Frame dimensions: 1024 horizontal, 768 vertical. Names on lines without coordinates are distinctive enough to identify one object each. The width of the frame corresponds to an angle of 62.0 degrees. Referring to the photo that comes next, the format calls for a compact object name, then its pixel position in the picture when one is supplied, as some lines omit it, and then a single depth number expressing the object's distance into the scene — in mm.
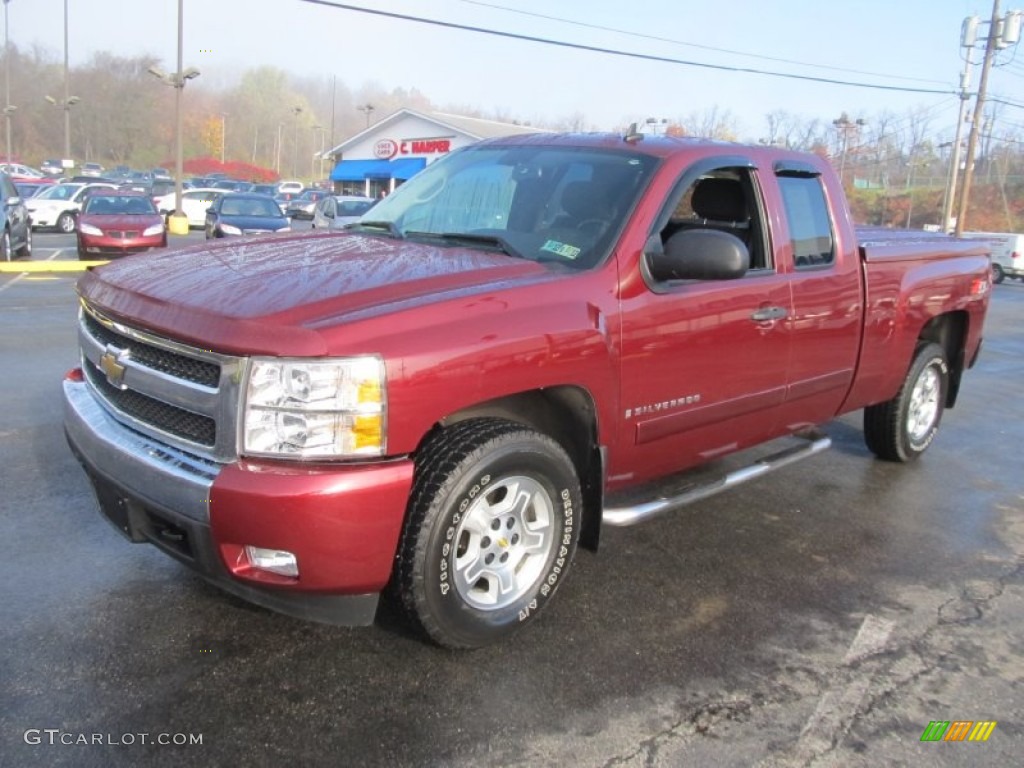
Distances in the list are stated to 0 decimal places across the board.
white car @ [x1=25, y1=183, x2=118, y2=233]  25220
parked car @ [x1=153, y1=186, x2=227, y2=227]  30469
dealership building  47031
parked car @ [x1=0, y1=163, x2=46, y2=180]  48312
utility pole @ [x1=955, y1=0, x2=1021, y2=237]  30856
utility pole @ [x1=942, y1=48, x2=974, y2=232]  32528
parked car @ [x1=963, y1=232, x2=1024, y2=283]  26719
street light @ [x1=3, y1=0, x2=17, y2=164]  49188
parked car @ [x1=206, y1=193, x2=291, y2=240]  17859
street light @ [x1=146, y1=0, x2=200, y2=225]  24647
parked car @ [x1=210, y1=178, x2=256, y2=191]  49250
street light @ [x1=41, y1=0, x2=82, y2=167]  47438
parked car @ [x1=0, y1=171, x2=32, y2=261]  15625
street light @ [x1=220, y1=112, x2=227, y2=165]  108750
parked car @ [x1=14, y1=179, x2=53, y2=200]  35850
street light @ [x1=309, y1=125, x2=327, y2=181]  116138
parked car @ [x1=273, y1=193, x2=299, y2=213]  44562
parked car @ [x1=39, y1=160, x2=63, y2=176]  65625
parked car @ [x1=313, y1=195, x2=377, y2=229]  19484
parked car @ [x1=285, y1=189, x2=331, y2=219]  36125
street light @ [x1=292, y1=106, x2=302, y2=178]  118912
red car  17219
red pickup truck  2582
